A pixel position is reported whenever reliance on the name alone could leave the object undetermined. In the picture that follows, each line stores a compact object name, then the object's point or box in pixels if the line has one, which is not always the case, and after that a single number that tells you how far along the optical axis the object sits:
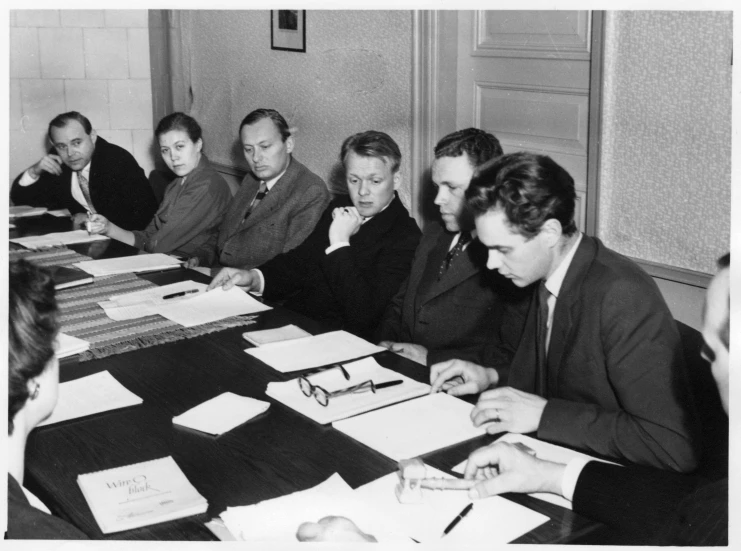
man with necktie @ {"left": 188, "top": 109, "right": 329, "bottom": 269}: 3.21
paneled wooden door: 2.73
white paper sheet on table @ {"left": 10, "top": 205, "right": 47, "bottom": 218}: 4.08
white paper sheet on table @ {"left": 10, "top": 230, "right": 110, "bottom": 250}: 3.35
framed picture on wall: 4.04
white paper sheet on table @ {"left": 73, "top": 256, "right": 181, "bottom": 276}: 2.84
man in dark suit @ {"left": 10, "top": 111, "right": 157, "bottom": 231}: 4.14
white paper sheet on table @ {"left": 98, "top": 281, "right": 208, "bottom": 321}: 2.33
